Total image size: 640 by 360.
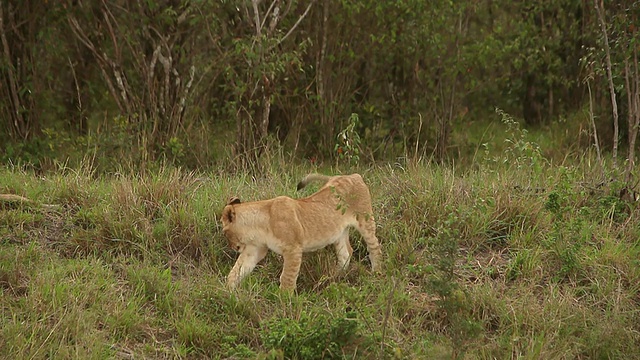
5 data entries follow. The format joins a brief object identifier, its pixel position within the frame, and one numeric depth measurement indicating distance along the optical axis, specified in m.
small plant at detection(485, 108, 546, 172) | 14.59
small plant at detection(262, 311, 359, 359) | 11.81
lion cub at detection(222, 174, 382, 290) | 13.02
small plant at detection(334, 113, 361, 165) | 13.86
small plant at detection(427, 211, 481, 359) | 11.69
